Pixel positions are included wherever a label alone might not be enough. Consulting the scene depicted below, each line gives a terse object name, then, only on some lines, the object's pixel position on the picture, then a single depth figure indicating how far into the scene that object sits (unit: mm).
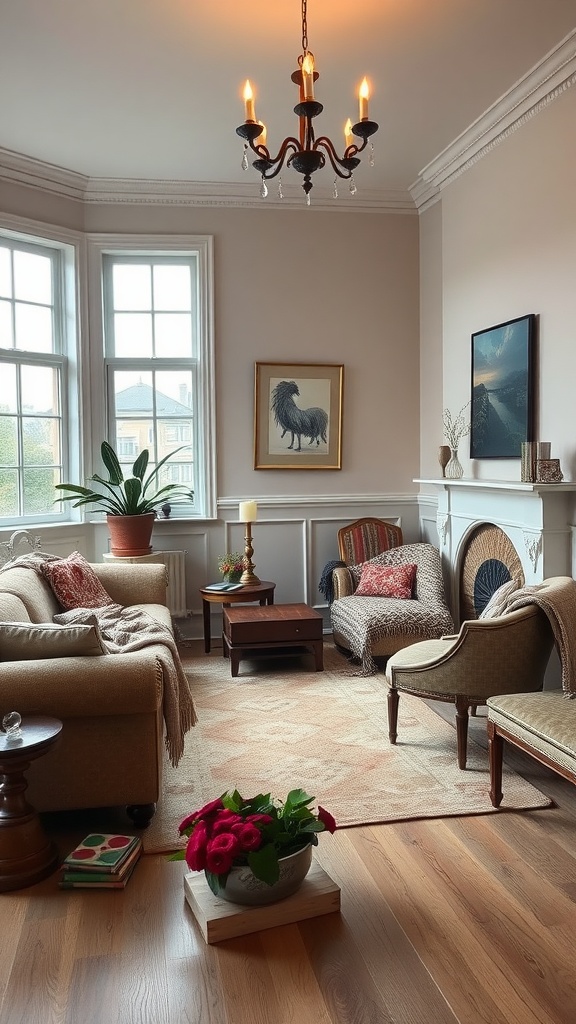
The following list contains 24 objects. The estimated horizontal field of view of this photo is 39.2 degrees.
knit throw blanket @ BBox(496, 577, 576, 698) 3068
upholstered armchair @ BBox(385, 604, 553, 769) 3238
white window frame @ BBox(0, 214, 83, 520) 5625
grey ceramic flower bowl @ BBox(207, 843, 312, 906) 2225
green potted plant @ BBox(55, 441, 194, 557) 5375
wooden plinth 2207
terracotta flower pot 5391
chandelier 2814
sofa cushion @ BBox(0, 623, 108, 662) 2840
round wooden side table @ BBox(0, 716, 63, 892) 2484
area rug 3035
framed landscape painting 4359
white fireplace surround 4027
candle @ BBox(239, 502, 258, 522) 5457
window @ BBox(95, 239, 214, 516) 5844
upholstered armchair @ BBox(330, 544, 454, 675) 4812
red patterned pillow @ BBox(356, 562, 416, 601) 5258
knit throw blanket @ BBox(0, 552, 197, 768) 3041
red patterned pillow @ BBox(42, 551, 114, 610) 4262
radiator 5762
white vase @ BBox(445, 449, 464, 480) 5184
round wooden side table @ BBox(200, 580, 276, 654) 5250
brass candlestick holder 5434
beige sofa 2719
